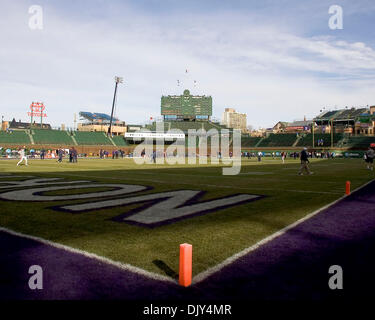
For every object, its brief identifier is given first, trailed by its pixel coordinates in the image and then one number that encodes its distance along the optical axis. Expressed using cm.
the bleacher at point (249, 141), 8026
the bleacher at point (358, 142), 6488
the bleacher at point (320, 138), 7150
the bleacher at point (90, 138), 6900
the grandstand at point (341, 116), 9638
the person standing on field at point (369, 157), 2552
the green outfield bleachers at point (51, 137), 6391
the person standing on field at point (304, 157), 2029
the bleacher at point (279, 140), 7569
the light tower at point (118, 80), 7800
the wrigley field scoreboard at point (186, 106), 8925
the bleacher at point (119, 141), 7333
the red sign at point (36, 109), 8150
